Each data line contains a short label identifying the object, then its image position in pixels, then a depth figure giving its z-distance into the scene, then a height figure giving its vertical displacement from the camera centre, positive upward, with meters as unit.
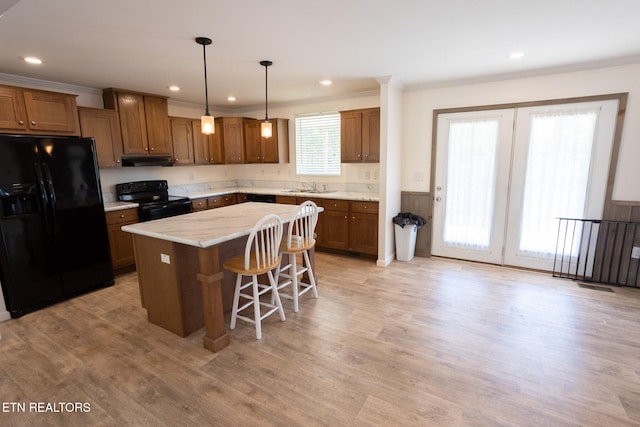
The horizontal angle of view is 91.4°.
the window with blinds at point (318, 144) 5.28 +0.36
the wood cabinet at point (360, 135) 4.51 +0.44
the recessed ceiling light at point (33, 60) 2.98 +1.04
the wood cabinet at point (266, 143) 5.62 +0.40
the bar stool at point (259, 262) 2.48 -0.80
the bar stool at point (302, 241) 2.98 -0.75
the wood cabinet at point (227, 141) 5.65 +0.45
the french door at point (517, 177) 3.58 -0.17
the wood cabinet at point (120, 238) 3.92 -0.91
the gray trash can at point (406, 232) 4.37 -0.95
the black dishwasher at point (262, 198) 5.39 -0.56
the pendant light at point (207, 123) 2.78 +0.39
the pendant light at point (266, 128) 3.32 +0.40
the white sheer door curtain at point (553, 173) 3.60 -0.11
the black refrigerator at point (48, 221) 2.94 -0.55
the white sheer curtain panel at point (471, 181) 4.10 -0.23
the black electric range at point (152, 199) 4.29 -0.48
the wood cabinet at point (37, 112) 3.14 +0.59
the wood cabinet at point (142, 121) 4.29 +0.66
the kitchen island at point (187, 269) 2.39 -0.84
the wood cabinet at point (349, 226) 4.48 -0.90
